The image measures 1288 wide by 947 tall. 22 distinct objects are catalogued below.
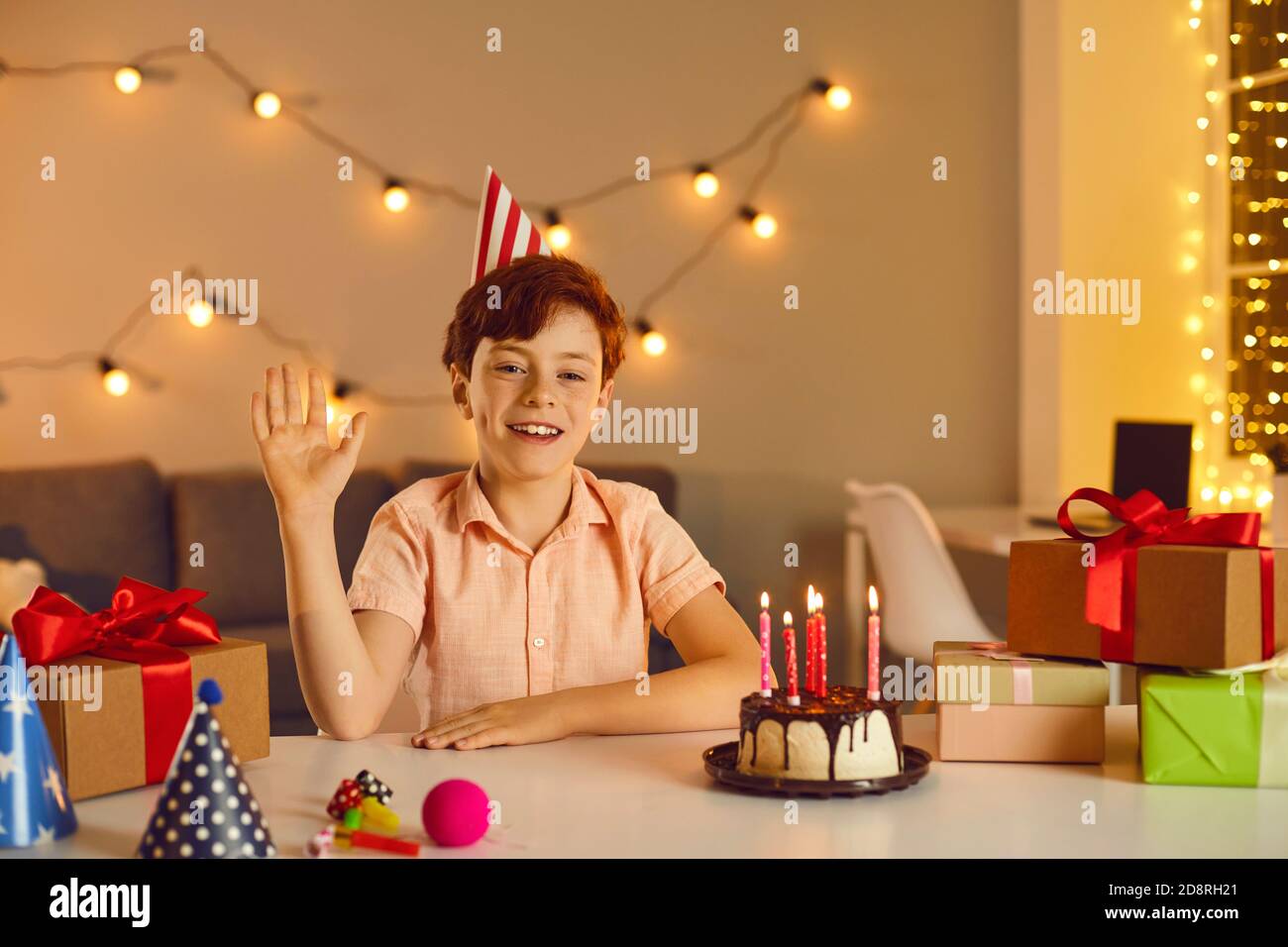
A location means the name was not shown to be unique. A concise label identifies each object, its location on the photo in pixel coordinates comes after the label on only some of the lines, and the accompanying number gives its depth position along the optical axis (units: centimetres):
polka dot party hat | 87
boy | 154
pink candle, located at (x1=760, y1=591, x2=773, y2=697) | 110
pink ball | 93
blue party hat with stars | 94
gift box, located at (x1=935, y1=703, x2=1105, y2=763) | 117
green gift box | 108
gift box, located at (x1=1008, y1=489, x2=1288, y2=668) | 110
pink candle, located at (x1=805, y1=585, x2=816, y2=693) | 115
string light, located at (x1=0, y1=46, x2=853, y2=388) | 358
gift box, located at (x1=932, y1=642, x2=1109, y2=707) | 116
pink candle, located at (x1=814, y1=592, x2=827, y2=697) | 115
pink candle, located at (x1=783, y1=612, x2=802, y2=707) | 110
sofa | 323
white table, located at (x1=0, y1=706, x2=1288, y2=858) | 94
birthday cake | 106
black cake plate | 105
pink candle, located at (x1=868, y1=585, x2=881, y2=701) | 108
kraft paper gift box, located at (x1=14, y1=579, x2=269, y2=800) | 105
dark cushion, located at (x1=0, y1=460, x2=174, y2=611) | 323
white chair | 291
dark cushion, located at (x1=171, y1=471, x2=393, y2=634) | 341
